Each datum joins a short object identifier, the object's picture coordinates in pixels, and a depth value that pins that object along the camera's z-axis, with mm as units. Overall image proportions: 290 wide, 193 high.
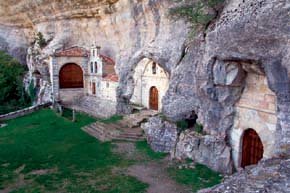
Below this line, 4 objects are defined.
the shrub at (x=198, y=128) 14877
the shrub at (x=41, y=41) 34006
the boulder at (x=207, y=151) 13688
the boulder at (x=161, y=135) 16172
